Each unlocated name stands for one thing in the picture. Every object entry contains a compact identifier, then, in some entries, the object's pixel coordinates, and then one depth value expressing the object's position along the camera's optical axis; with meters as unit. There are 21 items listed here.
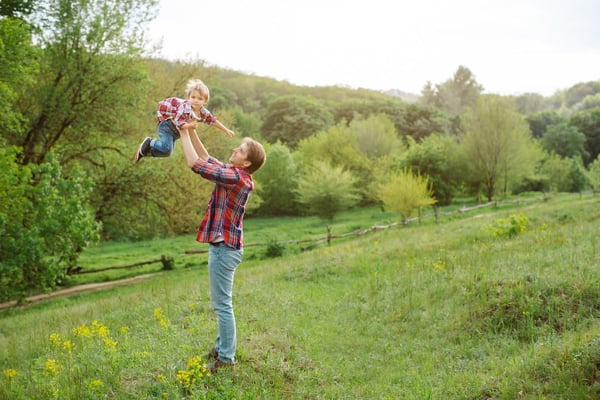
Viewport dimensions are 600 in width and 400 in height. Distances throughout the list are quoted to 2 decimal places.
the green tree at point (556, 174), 48.56
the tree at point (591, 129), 65.19
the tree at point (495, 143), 40.12
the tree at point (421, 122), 71.06
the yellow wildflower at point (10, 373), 6.01
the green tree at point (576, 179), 48.84
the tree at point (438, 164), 42.06
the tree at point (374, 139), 51.78
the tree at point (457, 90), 97.19
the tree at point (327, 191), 39.53
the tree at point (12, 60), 13.41
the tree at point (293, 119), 69.12
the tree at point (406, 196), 29.75
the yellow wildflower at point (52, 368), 5.72
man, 5.32
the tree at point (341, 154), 47.25
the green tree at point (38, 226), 13.48
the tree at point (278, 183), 49.31
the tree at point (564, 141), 62.28
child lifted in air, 4.89
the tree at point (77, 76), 18.11
